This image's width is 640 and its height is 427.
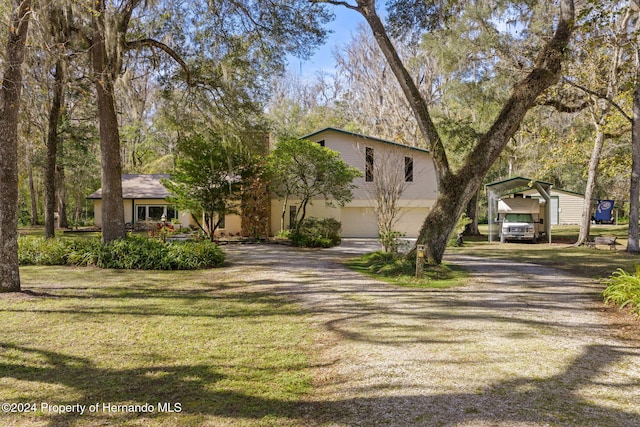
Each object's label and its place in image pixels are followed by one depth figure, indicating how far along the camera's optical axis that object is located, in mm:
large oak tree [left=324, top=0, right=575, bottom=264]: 10641
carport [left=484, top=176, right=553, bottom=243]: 22500
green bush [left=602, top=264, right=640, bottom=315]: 6992
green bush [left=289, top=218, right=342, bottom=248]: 18984
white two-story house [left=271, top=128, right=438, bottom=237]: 23922
